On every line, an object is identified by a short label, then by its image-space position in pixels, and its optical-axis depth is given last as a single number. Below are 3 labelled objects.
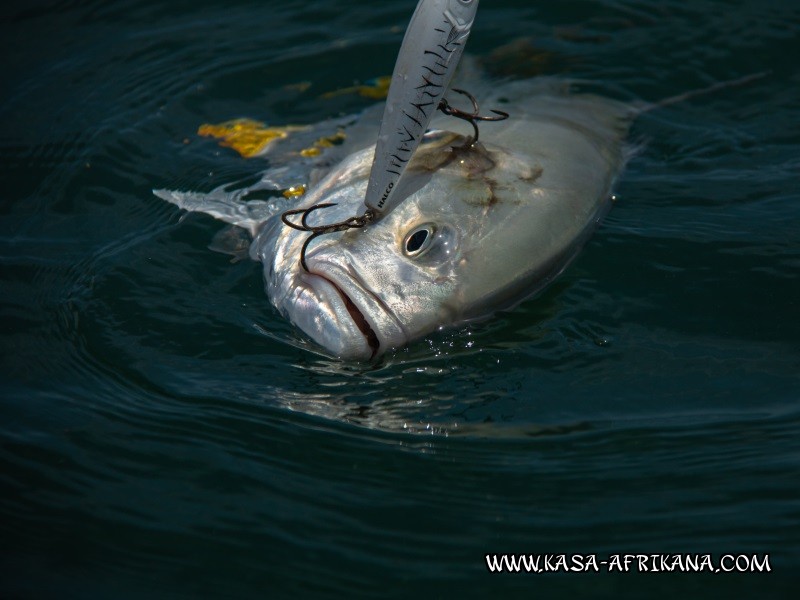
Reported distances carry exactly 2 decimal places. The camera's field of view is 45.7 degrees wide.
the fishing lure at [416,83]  3.66
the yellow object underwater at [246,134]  5.81
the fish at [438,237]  3.86
